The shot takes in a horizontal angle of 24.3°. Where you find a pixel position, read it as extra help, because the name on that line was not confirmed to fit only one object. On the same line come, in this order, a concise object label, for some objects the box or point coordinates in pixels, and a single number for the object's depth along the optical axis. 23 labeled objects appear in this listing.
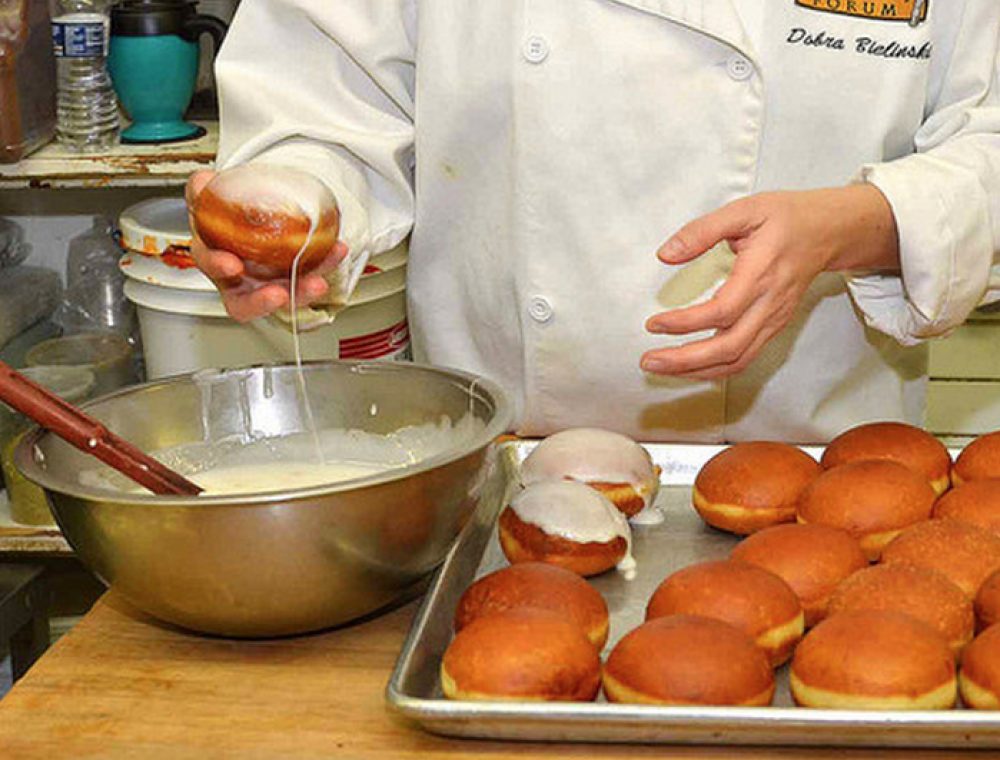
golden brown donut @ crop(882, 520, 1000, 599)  1.34
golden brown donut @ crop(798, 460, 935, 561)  1.41
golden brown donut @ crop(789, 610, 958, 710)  1.22
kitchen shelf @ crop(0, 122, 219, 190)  2.27
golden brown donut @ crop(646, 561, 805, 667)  1.29
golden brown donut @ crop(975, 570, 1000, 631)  1.30
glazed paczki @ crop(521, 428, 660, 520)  1.48
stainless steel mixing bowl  1.29
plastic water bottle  2.29
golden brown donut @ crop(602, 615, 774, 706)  1.23
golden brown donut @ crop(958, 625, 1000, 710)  1.23
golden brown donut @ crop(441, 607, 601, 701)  1.23
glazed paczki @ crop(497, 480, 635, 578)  1.39
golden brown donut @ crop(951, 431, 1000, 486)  1.47
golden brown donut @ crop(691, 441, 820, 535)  1.45
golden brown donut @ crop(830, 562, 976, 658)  1.28
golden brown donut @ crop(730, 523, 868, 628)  1.34
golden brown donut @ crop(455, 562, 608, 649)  1.30
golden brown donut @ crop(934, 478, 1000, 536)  1.40
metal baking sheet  1.20
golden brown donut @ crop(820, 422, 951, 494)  1.49
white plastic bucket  2.14
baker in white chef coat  1.62
